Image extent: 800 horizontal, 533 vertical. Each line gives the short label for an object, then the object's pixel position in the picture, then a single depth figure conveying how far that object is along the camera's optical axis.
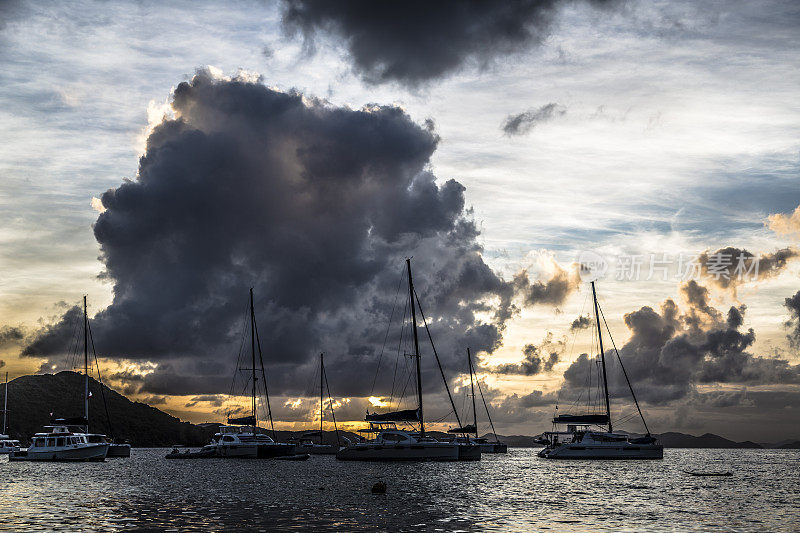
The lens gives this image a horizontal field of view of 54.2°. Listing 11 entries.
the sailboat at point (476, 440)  140.62
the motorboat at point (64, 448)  111.19
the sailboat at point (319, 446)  162.50
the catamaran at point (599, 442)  122.62
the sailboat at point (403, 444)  98.94
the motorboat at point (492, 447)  185.50
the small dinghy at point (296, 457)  119.19
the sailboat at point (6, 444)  177.50
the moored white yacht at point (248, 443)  119.88
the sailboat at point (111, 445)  129.38
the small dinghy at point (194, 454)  127.06
